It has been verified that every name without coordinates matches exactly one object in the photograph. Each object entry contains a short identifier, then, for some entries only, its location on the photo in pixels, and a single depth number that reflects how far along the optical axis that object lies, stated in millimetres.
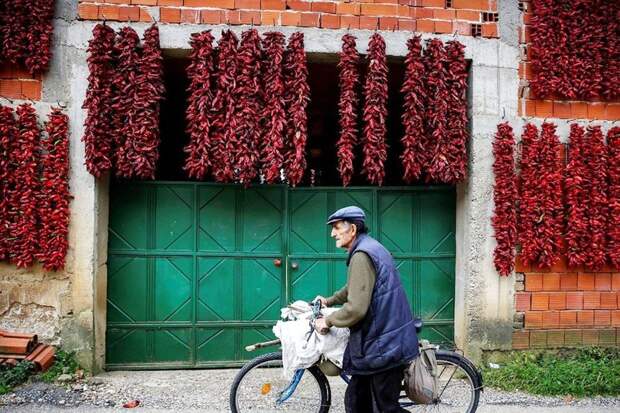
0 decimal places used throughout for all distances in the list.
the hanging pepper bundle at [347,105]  5195
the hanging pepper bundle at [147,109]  5039
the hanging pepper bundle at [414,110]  5281
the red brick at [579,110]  5645
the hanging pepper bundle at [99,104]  4977
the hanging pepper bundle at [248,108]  5129
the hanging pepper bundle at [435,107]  5309
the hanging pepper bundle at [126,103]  5047
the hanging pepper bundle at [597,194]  5500
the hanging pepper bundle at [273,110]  5145
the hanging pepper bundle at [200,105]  5102
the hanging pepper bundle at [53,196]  5062
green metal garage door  5598
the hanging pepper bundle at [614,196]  5520
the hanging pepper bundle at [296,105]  5188
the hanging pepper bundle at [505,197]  5426
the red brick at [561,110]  5625
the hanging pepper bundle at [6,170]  4992
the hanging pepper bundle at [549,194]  5426
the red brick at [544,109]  5605
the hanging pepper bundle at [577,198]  5457
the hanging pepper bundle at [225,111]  5121
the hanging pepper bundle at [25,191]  5004
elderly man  3355
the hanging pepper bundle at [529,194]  5430
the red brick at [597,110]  5676
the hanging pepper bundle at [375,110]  5219
